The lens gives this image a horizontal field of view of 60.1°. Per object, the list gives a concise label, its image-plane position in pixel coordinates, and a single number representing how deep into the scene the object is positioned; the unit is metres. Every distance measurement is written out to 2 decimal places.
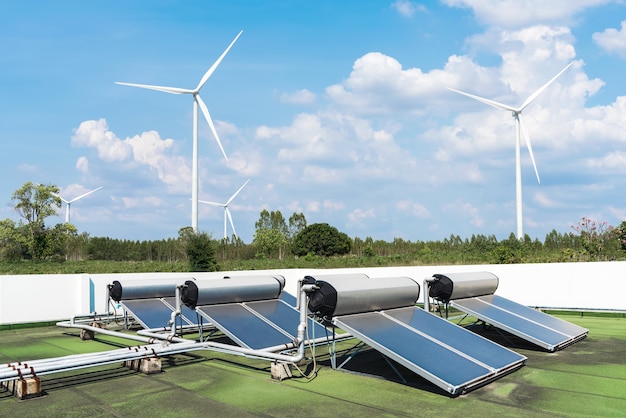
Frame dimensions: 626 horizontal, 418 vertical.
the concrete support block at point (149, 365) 10.45
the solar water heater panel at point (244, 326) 11.09
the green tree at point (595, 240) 31.79
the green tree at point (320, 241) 81.81
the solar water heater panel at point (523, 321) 12.09
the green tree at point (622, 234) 30.73
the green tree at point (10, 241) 57.12
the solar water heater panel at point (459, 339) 9.64
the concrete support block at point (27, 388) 8.75
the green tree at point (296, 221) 89.94
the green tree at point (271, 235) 84.09
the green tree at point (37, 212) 57.71
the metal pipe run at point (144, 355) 9.08
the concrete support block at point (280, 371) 9.72
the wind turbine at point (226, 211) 60.78
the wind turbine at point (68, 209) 61.03
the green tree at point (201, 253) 29.19
